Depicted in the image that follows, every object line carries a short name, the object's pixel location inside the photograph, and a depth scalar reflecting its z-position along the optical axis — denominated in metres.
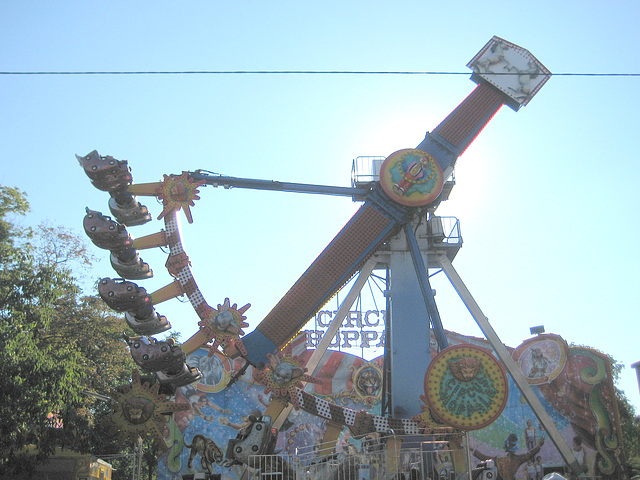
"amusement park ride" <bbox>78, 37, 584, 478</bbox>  15.50
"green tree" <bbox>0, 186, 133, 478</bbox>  17.89
